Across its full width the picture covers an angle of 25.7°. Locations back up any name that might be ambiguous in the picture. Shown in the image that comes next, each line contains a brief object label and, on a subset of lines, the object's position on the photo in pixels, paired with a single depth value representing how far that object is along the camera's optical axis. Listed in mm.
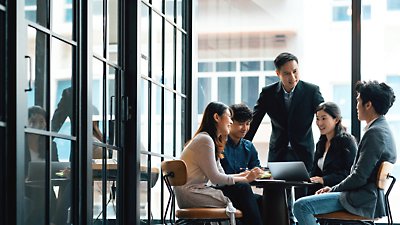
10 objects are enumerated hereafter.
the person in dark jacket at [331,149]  5934
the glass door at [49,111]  3963
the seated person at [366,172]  5402
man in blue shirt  6139
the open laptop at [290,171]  5797
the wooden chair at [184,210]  5145
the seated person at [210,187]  5391
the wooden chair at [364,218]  5332
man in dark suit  6535
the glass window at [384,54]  7633
